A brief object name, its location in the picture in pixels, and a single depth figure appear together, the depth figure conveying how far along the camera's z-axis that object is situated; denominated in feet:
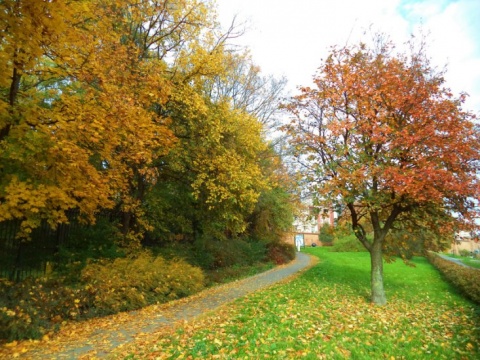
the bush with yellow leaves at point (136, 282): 26.45
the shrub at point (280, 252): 80.33
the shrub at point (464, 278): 35.06
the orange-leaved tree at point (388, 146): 26.35
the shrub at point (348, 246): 131.95
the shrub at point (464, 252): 137.39
